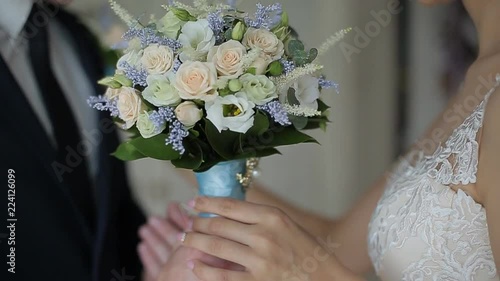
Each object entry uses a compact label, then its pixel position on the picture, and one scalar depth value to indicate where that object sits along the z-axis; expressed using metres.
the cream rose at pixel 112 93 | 1.00
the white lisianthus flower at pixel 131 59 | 0.99
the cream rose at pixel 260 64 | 0.98
